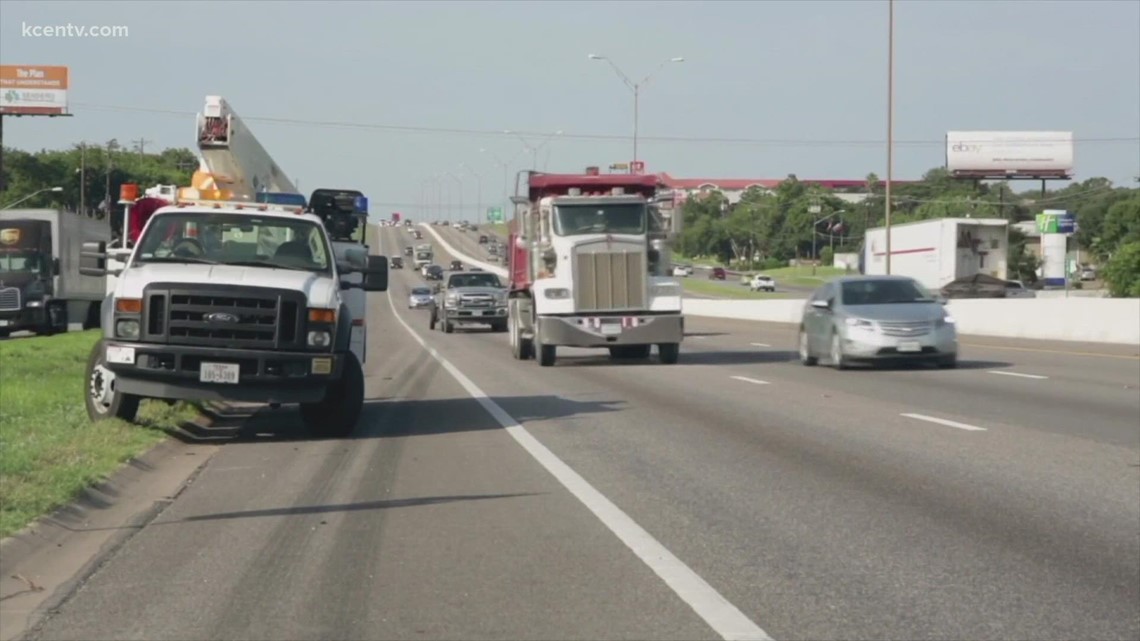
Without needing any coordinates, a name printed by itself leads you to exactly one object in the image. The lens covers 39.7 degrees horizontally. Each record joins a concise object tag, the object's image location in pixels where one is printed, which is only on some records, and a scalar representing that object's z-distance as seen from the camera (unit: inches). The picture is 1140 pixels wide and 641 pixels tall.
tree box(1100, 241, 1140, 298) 2908.5
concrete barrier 1434.3
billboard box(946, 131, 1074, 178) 4522.6
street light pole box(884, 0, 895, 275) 2075.5
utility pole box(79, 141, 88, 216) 4429.1
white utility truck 575.8
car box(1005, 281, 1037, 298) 2635.3
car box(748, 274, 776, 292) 4094.5
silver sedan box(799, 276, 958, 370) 1018.7
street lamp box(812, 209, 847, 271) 5423.2
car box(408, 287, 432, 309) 3201.3
